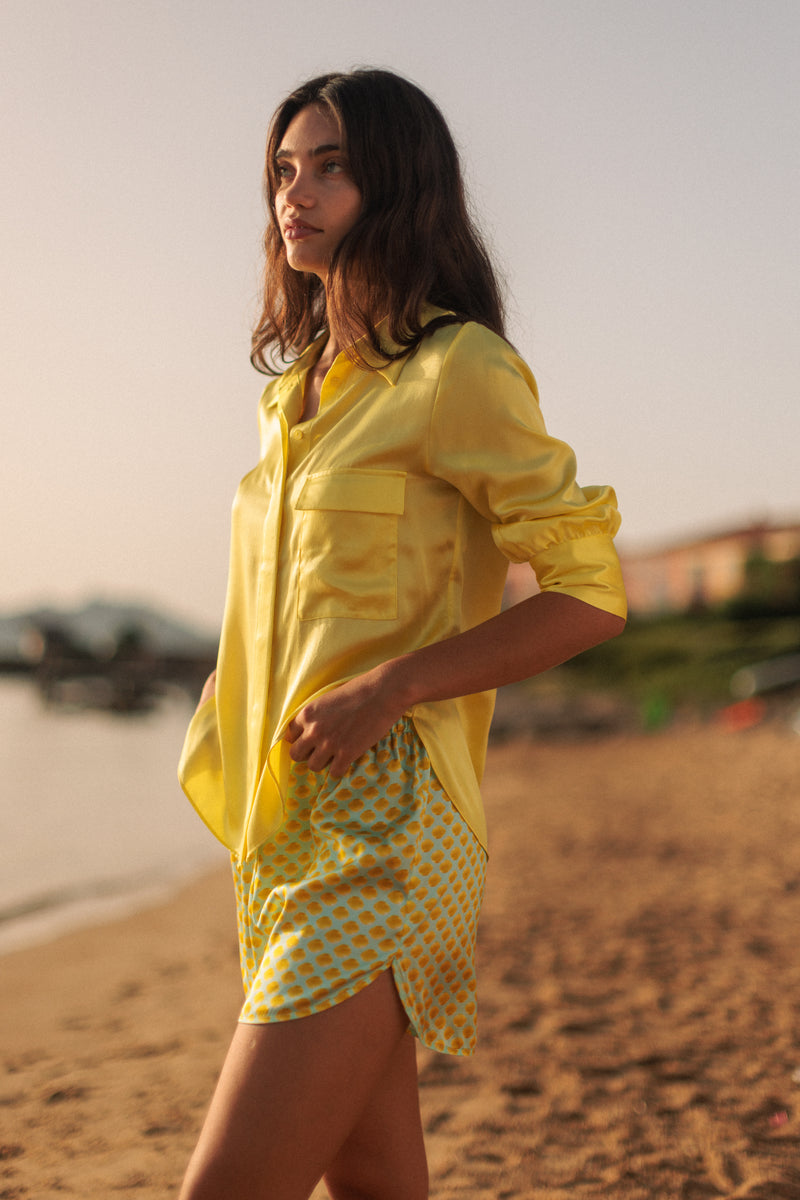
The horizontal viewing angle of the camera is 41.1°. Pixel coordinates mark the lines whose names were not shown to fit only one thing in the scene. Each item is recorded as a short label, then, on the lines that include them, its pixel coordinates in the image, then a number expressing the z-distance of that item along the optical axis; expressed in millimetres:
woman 1173
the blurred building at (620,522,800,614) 37594
